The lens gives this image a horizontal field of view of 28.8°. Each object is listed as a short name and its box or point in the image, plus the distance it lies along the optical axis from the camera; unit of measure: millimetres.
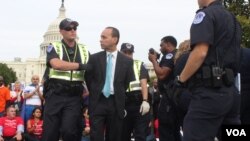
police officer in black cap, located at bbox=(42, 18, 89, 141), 6430
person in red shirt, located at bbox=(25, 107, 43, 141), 10895
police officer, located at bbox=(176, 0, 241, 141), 4238
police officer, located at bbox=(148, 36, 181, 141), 7258
